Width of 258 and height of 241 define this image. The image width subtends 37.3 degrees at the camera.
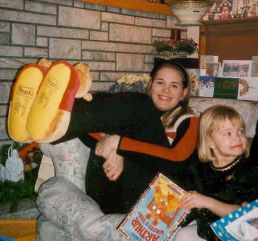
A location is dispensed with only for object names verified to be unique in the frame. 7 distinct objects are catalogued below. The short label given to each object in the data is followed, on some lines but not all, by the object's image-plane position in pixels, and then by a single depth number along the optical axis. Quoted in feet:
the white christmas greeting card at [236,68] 8.98
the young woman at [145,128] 4.18
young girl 4.39
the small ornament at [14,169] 6.73
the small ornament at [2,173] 6.82
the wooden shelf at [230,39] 9.38
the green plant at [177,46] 9.27
